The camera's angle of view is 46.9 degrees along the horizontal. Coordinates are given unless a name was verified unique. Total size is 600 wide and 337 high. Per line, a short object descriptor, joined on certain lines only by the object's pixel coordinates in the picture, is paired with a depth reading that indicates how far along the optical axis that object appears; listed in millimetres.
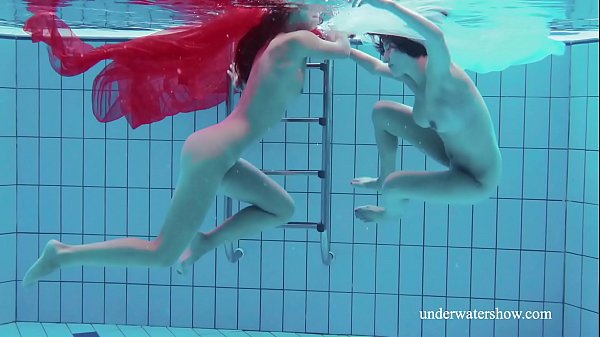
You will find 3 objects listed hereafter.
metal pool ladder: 5004
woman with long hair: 2973
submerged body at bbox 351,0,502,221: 3174
